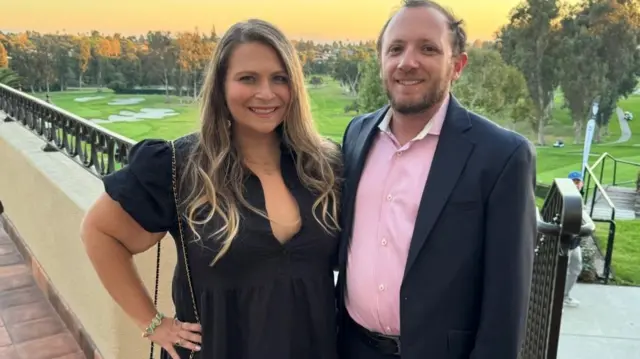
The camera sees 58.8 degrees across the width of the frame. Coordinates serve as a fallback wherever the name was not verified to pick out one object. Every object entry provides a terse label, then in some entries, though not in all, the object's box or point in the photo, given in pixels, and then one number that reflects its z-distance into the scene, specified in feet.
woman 4.46
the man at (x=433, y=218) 3.92
